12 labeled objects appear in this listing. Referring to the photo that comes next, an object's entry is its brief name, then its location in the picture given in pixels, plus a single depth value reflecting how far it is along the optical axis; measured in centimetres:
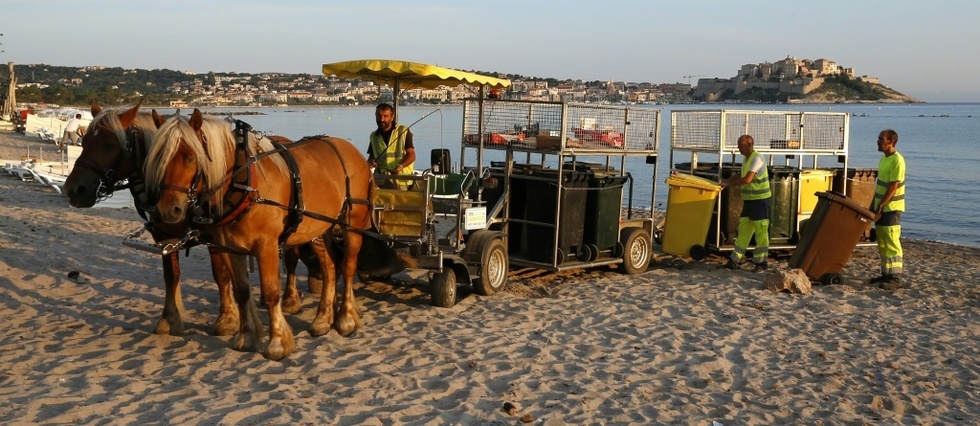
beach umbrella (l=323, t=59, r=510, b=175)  962
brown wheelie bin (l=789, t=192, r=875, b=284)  1154
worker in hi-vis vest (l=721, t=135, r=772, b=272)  1223
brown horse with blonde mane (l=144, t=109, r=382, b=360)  658
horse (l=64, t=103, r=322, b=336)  696
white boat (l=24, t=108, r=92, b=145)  5050
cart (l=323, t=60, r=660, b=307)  956
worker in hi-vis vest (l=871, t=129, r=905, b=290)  1138
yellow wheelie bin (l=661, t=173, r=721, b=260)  1261
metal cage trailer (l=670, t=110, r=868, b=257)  1316
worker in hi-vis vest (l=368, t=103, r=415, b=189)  977
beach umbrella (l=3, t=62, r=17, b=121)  7144
